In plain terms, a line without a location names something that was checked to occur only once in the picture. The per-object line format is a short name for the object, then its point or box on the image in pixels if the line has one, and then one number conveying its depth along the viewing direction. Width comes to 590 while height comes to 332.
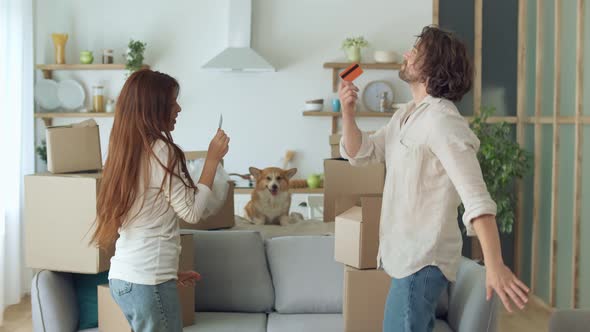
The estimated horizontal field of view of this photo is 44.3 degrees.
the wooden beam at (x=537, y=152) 5.38
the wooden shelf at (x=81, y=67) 6.10
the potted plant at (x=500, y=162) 5.25
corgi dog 4.08
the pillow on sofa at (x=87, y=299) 2.81
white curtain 4.87
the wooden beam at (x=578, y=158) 4.61
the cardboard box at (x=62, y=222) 2.54
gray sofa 2.86
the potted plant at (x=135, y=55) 6.04
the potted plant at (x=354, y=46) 6.16
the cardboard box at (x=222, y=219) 3.27
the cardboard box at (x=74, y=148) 2.63
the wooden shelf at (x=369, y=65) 6.16
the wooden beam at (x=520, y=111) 5.76
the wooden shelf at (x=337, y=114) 6.14
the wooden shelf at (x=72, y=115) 6.12
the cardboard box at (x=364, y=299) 2.64
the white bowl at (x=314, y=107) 6.16
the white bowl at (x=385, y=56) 6.13
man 1.63
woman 1.95
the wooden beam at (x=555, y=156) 4.98
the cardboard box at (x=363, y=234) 2.60
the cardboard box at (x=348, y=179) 3.23
